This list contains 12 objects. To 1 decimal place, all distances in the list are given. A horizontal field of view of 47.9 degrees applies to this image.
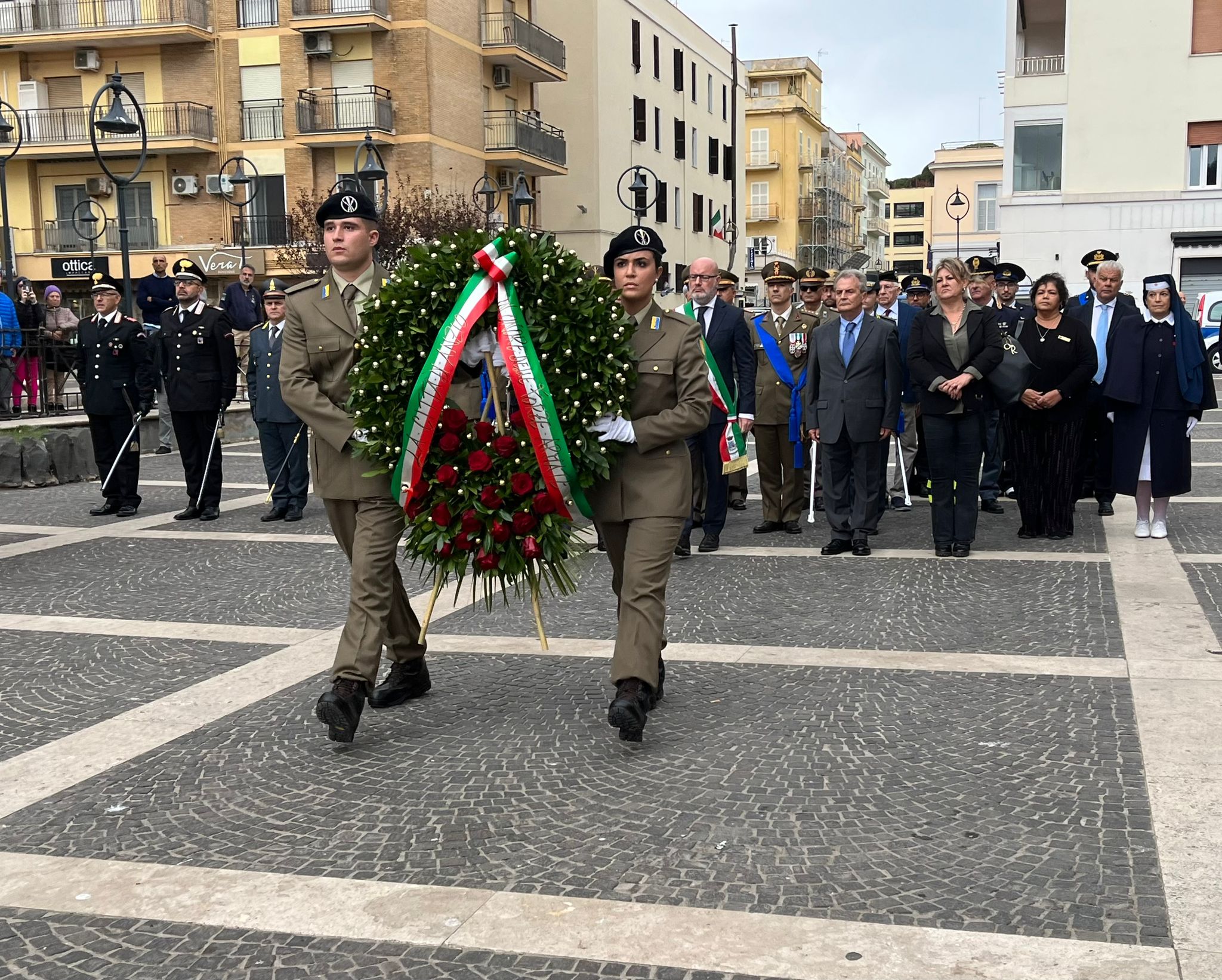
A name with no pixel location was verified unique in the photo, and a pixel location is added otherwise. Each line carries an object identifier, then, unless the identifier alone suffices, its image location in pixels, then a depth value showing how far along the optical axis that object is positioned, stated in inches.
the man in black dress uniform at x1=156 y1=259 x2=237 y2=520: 464.4
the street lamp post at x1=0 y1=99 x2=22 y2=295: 823.7
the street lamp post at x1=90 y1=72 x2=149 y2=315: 686.5
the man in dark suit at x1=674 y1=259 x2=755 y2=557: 394.0
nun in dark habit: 401.1
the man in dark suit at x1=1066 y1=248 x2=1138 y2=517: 432.5
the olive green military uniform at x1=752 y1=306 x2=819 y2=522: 442.6
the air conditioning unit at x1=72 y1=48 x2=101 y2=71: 1648.6
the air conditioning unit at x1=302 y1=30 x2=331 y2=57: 1588.3
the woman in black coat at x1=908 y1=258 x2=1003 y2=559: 378.3
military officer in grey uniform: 464.4
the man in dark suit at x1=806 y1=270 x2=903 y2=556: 387.5
